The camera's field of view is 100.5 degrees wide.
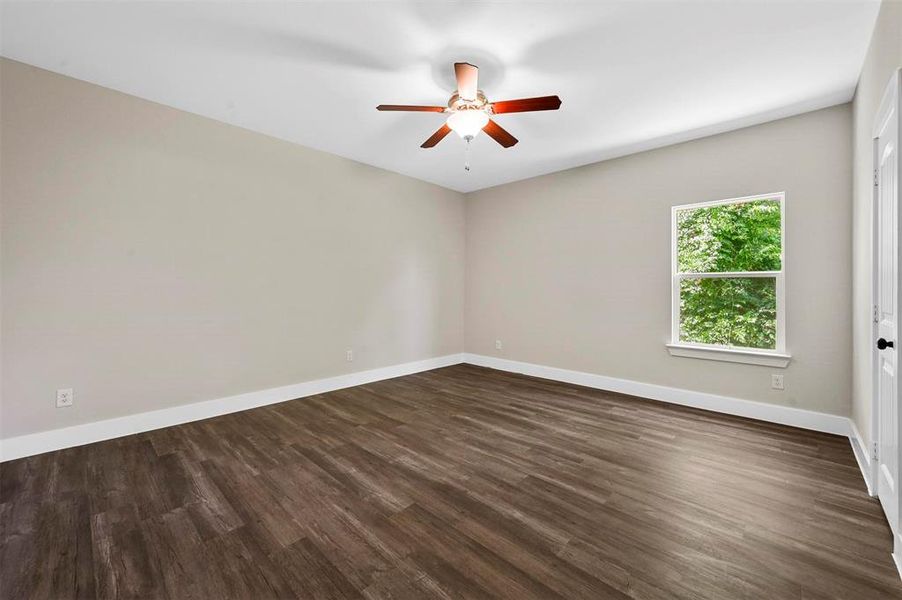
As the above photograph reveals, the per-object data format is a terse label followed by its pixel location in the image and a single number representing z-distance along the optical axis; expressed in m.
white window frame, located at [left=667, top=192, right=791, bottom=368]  3.26
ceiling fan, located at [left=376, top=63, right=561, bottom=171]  2.32
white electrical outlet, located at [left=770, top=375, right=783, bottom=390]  3.24
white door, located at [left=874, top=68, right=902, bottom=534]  1.67
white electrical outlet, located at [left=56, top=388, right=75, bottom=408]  2.70
